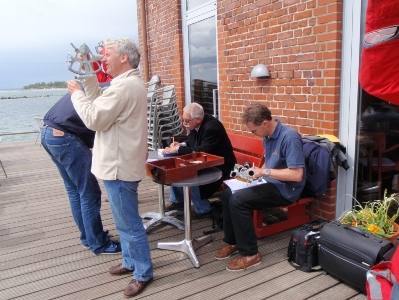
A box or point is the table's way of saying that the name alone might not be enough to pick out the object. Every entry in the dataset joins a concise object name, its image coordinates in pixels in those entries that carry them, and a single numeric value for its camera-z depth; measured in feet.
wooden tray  8.48
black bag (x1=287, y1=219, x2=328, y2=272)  8.59
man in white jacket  7.13
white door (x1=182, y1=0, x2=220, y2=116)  15.71
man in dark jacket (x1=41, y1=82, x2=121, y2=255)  8.86
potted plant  8.12
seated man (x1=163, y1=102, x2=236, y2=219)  11.00
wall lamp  11.73
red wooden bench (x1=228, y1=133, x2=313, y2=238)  10.34
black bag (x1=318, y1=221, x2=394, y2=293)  7.20
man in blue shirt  8.66
